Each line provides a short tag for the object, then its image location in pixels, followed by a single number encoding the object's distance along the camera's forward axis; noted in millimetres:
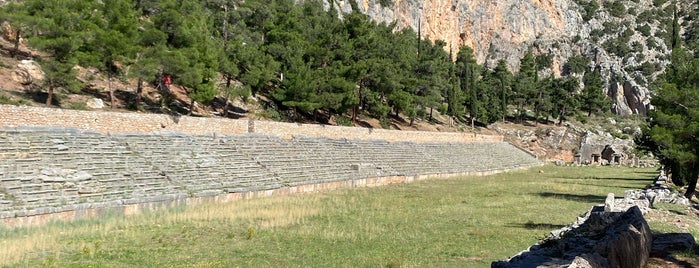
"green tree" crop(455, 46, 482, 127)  74312
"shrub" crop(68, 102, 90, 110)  29616
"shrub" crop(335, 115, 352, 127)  48844
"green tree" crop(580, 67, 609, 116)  93125
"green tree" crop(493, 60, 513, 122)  83812
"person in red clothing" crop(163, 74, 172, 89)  38219
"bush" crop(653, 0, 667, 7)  159750
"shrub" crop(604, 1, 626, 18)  150125
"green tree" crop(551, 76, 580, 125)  87875
